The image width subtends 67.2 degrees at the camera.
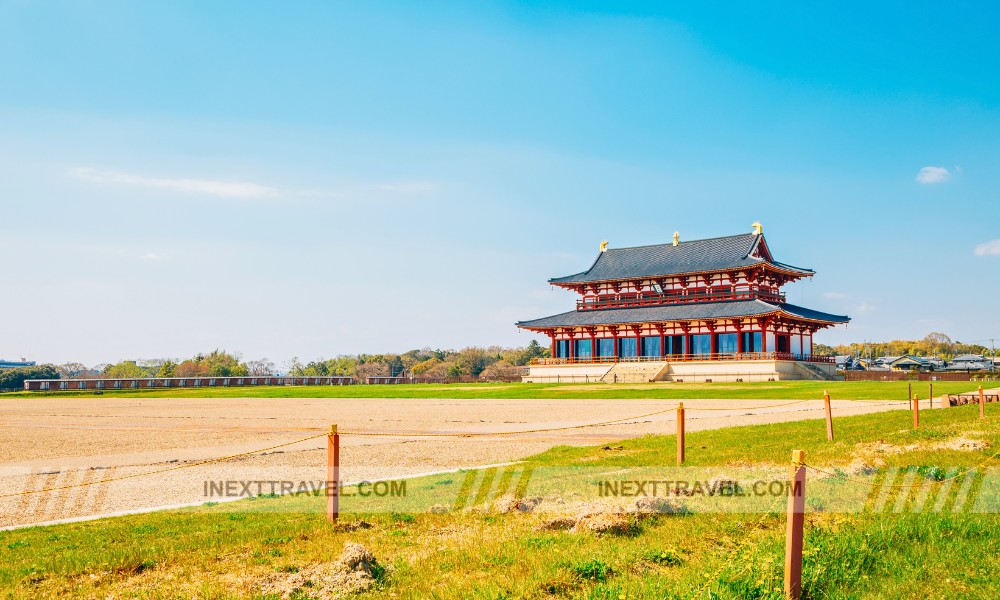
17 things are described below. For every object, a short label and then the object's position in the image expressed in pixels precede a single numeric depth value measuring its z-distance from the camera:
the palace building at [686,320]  68.62
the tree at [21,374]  83.06
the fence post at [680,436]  12.05
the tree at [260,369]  158.80
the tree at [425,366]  126.78
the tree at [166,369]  106.25
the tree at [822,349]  162.43
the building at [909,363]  91.81
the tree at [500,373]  95.69
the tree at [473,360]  119.99
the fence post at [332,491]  8.16
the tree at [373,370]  134.06
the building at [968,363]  94.77
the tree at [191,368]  117.31
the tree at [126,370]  141.50
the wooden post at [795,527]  5.33
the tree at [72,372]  179.95
